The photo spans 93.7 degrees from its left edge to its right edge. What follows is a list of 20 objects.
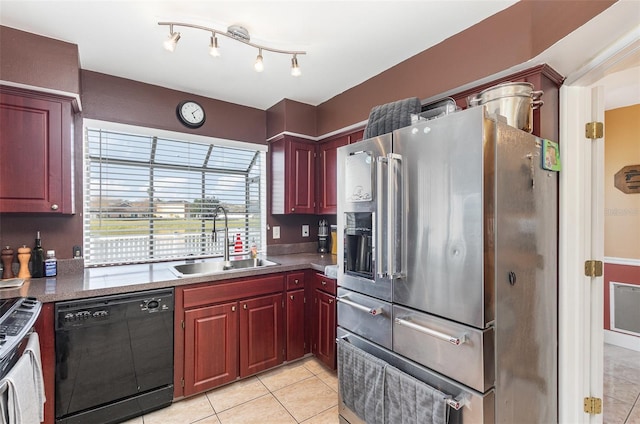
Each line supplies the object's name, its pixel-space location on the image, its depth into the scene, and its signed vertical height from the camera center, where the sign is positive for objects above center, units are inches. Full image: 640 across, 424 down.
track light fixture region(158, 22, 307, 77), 69.5 +43.5
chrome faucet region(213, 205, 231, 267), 112.6 -12.3
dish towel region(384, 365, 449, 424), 51.1 -34.7
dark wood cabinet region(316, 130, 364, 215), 121.4 +16.0
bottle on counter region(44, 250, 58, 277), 86.2 -14.9
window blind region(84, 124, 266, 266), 99.5 +6.3
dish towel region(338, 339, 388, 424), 62.7 -38.1
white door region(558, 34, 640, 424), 65.4 -8.1
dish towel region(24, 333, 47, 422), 57.6 -31.0
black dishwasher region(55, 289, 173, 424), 71.4 -36.6
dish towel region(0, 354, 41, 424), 47.9 -30.3
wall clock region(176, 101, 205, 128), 111.3 +37.4
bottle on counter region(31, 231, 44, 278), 85.5 -14.1
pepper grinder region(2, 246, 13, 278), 82.2 -13.3
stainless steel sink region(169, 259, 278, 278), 105.4 -19.8
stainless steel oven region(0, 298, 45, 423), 47.8 -26.9
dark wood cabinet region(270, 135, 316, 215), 124.3 +15.5
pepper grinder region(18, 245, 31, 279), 83.5 -13.1
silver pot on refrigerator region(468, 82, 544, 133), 57.2 +20.8
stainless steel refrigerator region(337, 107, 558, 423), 49.0 -9.6
